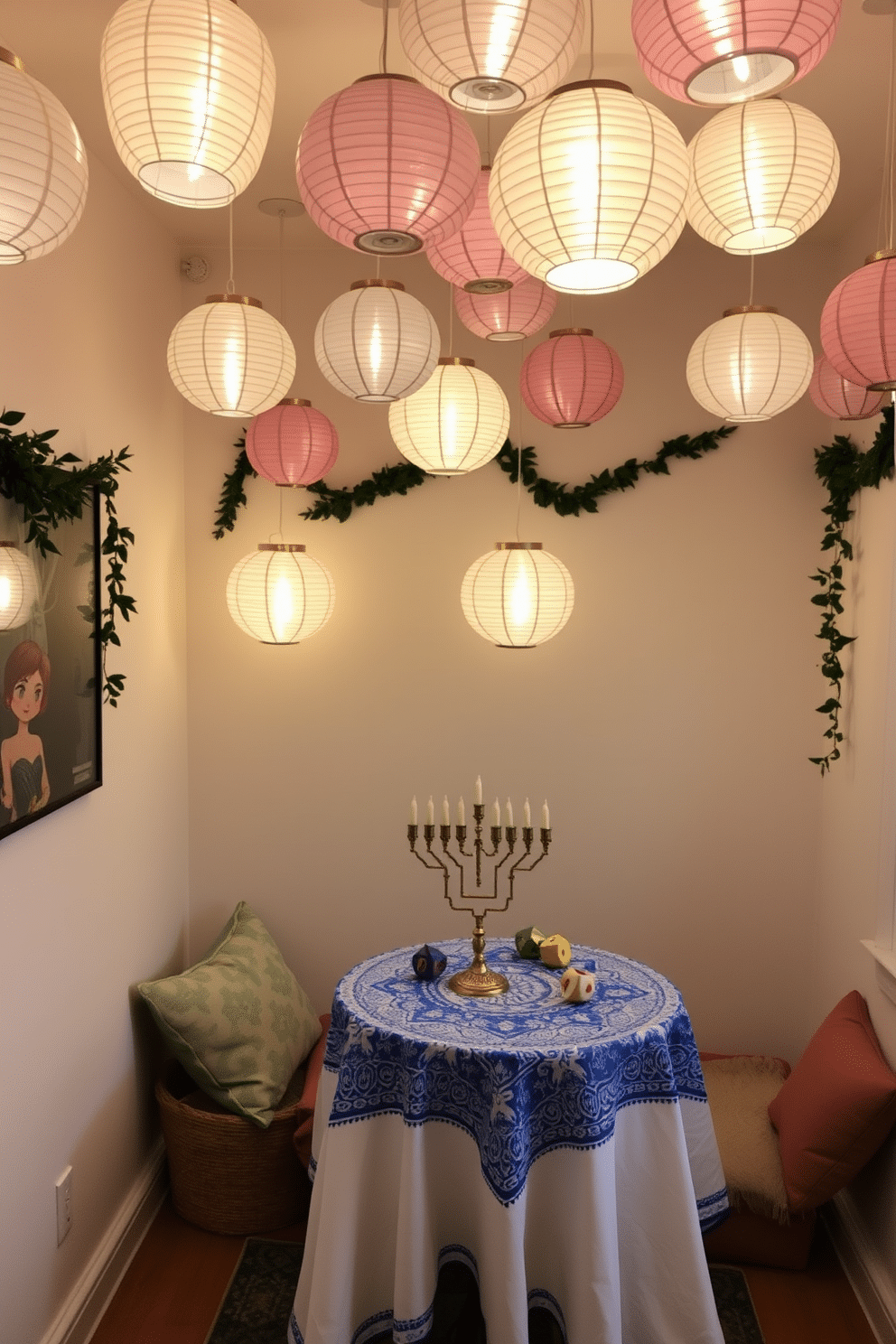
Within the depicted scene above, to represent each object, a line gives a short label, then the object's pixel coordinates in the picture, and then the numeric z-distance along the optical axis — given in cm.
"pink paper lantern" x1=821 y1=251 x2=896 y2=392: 162
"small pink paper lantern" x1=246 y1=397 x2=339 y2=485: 293
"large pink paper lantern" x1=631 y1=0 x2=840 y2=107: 113
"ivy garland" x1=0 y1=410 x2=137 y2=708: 209
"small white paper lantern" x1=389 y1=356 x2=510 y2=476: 235
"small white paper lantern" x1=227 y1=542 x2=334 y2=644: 311
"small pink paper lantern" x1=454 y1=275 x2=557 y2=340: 229
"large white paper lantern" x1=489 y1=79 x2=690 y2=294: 122
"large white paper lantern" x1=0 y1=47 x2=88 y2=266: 121
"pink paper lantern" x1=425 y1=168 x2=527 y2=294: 179
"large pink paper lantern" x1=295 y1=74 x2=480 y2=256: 131
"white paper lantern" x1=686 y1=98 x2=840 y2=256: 156
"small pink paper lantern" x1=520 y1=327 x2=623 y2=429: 258
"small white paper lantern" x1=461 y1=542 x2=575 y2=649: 292
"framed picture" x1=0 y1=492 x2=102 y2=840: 219
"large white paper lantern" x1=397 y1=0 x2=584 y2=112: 119
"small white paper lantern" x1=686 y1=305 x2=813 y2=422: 213
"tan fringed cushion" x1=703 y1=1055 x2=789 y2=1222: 282
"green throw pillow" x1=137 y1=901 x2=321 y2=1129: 302
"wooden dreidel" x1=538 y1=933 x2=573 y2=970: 284
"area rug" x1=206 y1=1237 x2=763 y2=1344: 253
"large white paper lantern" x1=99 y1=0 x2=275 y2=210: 124
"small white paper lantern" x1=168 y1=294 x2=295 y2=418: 214
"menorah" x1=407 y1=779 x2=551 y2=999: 266
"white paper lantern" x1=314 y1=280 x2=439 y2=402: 193
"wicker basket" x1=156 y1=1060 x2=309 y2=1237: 302
